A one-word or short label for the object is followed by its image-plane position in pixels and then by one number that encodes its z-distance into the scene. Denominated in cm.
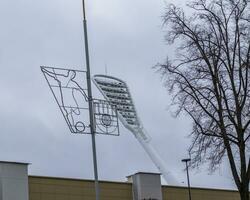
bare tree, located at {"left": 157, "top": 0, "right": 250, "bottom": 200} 2812
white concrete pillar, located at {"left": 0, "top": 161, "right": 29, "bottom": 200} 3362
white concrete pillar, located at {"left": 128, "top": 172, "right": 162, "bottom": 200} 4013
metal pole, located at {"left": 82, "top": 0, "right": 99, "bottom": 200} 2225
